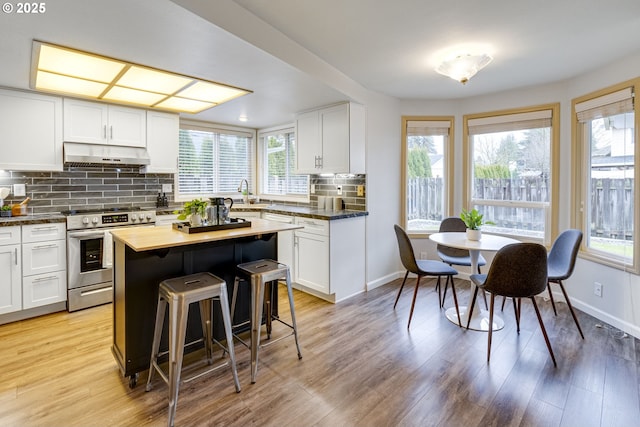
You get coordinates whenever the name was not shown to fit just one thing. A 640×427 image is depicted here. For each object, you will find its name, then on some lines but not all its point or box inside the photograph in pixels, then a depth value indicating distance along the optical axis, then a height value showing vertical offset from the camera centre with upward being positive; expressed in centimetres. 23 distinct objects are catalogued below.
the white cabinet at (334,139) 375 +78
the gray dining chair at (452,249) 362 -51
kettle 257 -6
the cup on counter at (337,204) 418 +0
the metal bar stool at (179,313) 183 -66
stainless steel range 329 -53
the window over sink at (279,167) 509 +61
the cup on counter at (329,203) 425 +1
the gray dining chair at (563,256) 275 -48
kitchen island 209 -45
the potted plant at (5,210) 318 -5
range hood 343 +55
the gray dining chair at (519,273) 234 -50
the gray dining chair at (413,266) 297 -58
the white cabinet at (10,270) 295 -59
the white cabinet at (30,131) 315 +73
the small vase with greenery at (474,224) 295 -19
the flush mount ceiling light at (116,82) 243 +110
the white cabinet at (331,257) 356 -60
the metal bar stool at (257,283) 219 -55
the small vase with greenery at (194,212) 244 -6
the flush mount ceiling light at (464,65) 273 +117
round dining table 279 -43
